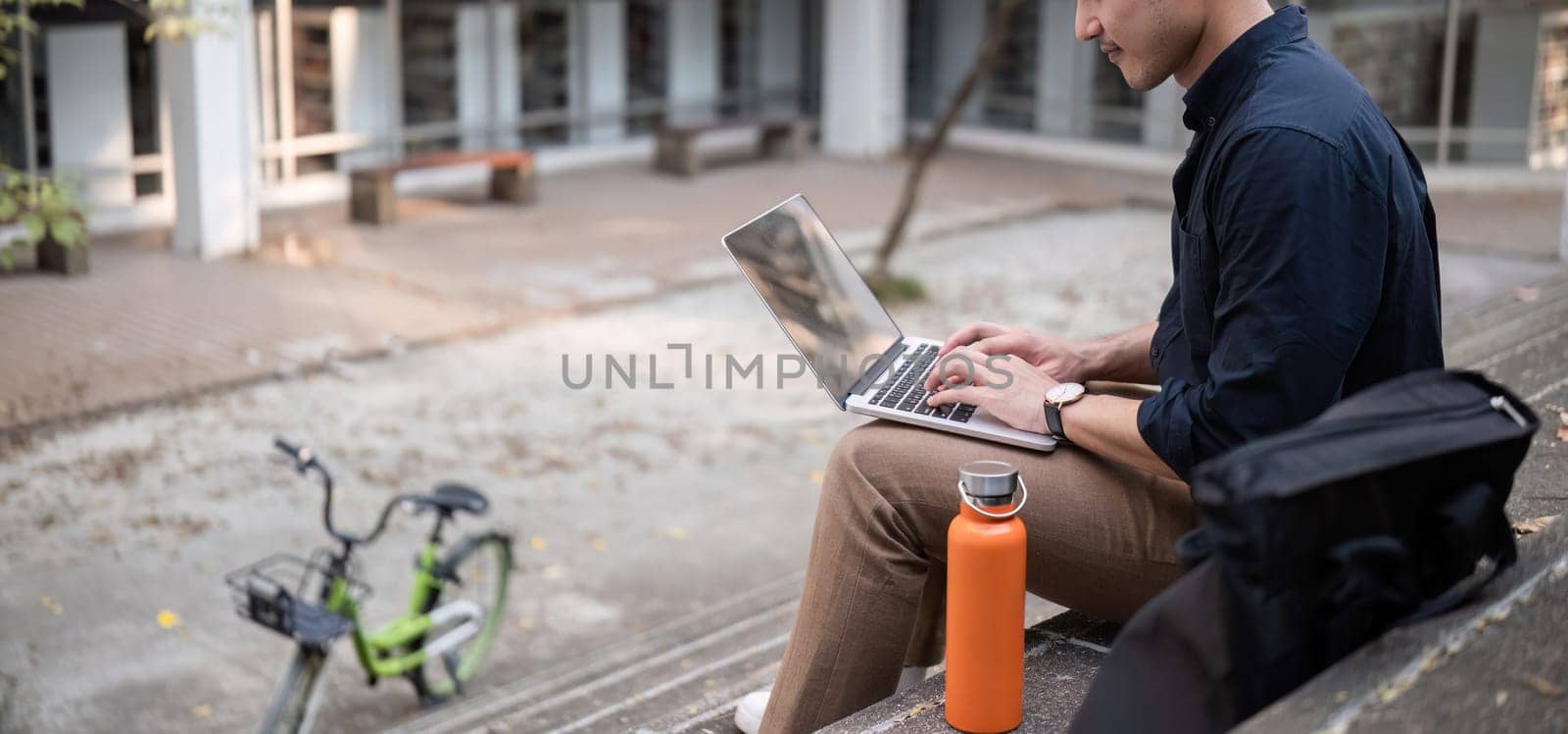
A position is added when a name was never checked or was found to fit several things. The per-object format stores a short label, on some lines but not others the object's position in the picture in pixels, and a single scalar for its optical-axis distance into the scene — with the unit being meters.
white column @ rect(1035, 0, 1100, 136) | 19.05
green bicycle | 5.00
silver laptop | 3.17
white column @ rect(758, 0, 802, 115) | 19.97
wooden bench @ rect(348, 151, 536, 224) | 14.09
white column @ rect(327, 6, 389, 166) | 15.63
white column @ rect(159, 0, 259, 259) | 12.55
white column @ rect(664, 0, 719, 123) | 18.92
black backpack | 2.03
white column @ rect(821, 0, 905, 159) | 18.94
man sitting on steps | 2.44
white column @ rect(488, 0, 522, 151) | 17.11
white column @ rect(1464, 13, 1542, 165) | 16.55
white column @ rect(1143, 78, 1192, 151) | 18.14
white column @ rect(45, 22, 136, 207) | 13.48
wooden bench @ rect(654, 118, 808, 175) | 17.17
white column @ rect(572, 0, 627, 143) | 18.02
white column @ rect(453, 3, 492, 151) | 16.81
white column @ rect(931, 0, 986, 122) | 19.88
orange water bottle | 2.56
